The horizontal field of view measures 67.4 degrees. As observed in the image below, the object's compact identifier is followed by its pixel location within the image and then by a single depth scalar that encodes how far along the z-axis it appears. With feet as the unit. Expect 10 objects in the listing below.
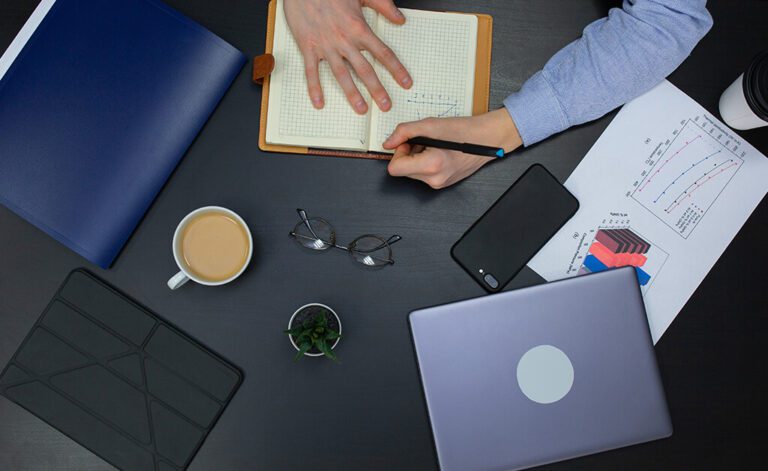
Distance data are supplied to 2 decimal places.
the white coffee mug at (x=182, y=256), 2.75
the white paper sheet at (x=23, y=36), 2.75
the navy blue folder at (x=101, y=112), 2.76
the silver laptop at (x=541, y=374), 2.81
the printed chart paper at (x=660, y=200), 3.05
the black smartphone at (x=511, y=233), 3.01
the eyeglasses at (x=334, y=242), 2.98
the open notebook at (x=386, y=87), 2.97
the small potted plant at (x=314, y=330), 2.77
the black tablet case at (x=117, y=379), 2.84
